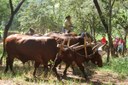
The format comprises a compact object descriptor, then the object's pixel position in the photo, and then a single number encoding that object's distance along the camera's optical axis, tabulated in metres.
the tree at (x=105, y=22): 16.79
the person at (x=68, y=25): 14.23
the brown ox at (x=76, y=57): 11.69
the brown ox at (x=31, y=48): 10.98
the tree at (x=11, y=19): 15.50
